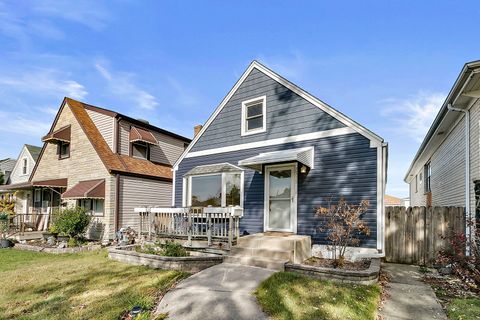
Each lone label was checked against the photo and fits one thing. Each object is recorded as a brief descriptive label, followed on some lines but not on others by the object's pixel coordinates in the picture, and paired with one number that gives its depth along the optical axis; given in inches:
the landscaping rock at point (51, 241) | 527.5
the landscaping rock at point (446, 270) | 289.1
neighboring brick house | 553.3
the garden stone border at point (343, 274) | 236.2
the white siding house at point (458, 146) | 281.9
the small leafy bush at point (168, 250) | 327.0
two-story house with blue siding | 332.5
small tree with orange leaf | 303.3
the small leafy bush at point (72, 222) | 501.4
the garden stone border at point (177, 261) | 304.3
